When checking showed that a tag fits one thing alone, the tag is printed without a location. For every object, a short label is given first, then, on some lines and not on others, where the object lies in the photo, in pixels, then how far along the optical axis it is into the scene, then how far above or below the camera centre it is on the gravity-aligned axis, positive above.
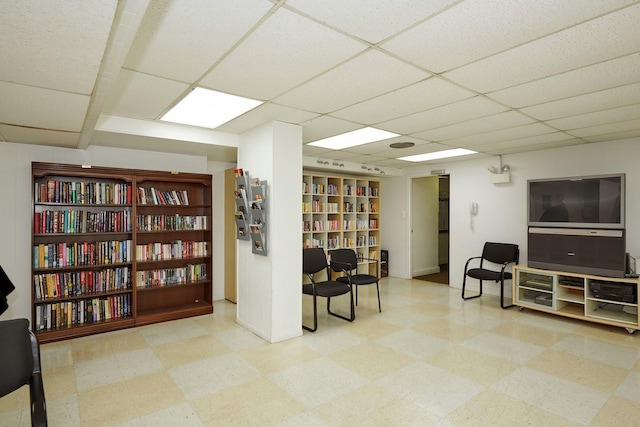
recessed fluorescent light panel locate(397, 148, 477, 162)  5.48 +0.98
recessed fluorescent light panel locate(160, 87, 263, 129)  3.00 +1.03
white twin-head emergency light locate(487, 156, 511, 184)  5.67 +0.65
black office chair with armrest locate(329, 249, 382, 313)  4.79 -0.82
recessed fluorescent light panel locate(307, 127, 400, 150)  4.26 +1.01
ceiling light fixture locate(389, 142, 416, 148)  4.84 +0.99
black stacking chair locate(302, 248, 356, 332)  4.15 -0.94
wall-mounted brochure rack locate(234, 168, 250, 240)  4.12 +0.09
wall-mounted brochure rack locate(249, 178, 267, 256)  3.77 -0.05
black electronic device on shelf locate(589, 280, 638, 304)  4.07 -0.99
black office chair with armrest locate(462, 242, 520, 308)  5.20 -0.82
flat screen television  4.22 +0.13
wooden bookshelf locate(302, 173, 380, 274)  6.35 -0.03
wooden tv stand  4.11 -1.16
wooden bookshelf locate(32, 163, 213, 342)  3.89 -0.44
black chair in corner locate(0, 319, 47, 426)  1.68 -0.78
